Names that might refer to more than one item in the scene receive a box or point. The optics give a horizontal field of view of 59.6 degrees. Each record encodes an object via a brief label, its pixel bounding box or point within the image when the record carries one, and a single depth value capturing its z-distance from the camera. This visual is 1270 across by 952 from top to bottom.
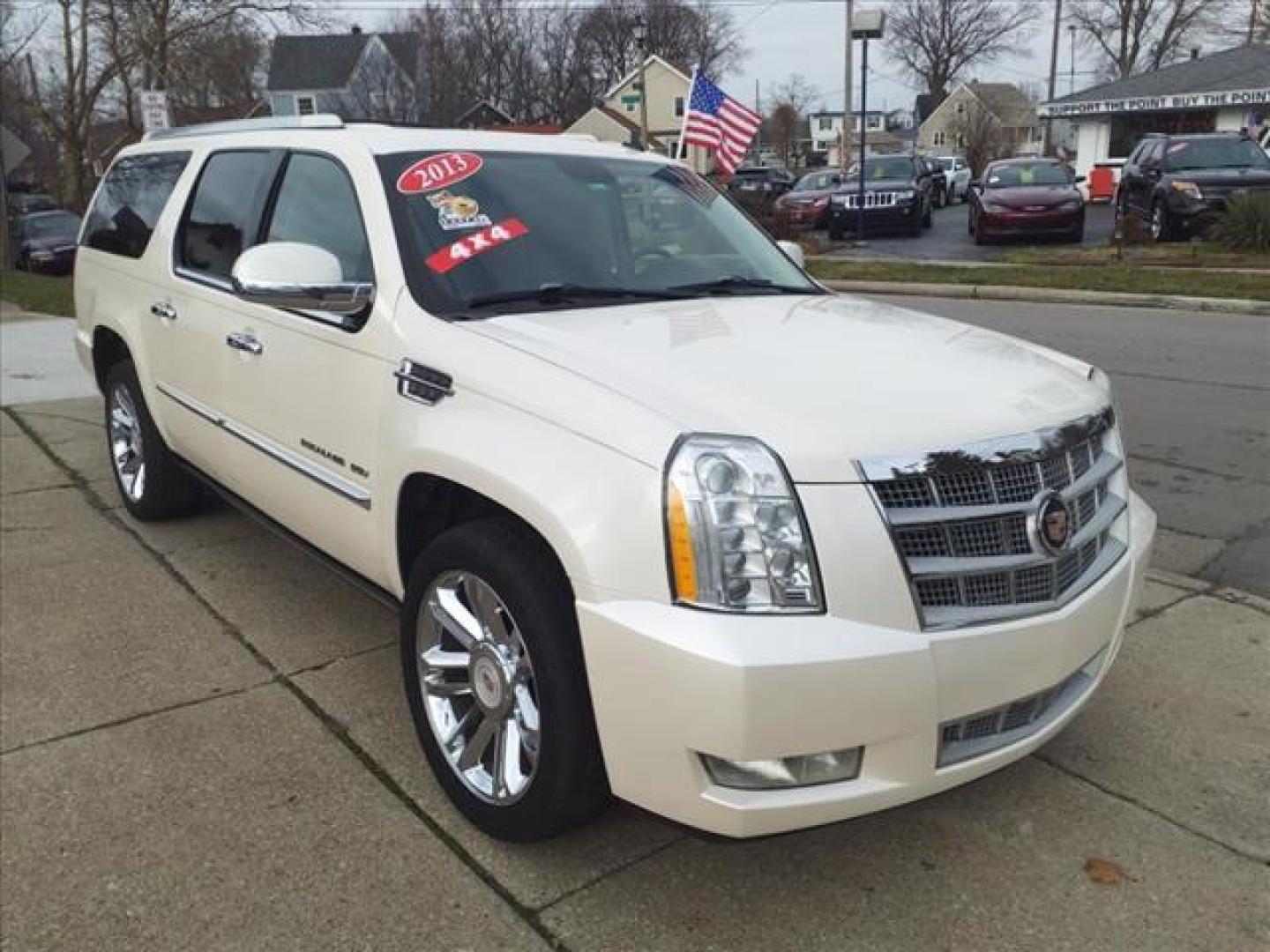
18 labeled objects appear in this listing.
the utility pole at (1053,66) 51.91
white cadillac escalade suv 2.25
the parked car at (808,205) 22.84
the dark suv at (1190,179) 16.81
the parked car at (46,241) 24.88
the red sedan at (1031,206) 18.64
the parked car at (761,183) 27.77
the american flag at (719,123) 13.84
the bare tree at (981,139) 48.62
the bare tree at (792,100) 93.81
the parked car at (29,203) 43.72
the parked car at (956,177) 36.68
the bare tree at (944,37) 73.69
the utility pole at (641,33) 26.00
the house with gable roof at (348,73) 57.31
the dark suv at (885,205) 21.58
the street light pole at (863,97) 18.35
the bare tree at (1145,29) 60.03
